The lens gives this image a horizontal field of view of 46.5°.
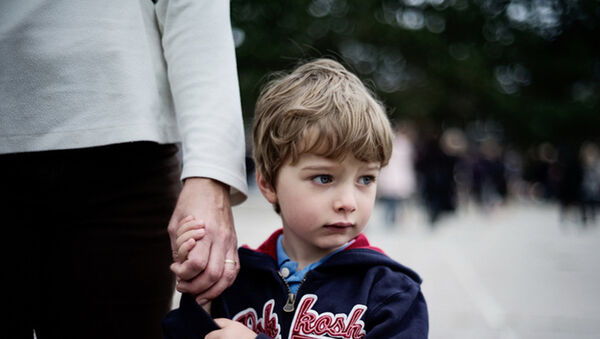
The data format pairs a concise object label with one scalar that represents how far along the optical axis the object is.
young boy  0.68
